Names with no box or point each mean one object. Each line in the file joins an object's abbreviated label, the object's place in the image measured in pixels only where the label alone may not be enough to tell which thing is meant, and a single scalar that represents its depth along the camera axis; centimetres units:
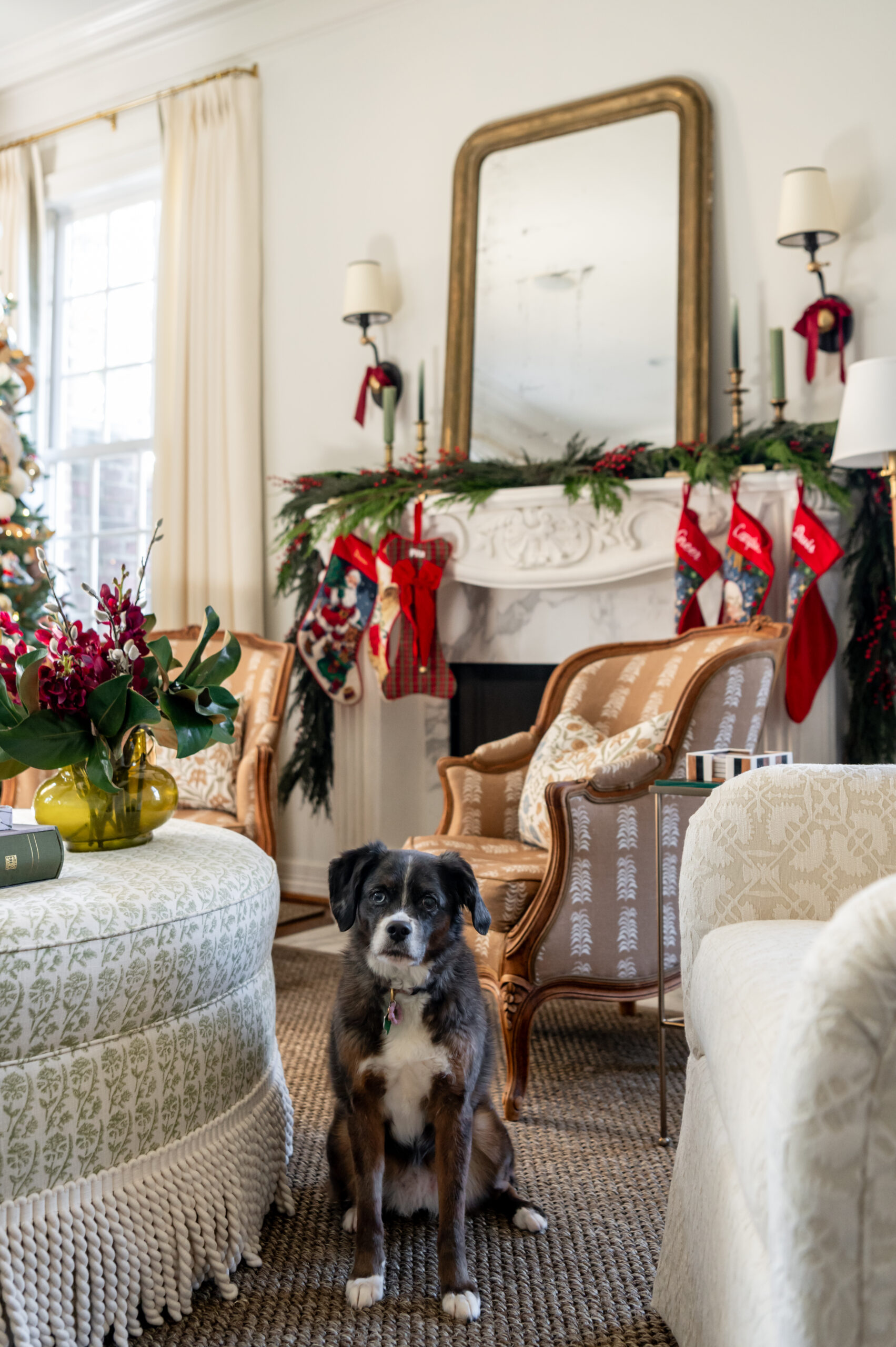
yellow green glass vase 182
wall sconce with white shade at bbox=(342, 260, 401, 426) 412
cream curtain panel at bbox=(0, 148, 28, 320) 541
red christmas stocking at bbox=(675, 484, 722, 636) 333
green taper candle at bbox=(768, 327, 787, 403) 335
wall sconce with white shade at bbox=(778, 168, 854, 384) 323
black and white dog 154
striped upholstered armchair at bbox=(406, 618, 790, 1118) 233
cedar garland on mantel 318
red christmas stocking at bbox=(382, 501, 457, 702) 386
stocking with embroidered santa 397
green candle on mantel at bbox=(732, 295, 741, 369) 344
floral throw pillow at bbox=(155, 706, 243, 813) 366
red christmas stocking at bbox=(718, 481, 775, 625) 321
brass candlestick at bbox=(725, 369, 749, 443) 341
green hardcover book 154
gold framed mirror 359
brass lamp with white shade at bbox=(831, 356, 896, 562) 273
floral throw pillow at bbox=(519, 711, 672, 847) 257
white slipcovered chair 86
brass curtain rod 468
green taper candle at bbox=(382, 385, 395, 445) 412
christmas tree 464
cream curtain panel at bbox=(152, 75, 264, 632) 462
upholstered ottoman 136
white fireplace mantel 331
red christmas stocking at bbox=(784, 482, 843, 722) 314
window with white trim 535
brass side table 211
